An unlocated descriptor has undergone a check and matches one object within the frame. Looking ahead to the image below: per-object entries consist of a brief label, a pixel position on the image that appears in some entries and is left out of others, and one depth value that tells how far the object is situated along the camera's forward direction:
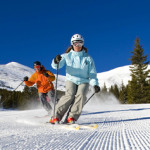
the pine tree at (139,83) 29.84
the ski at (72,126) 3.04
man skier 6.16
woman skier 3.91
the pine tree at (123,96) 51.33
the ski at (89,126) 3.17
